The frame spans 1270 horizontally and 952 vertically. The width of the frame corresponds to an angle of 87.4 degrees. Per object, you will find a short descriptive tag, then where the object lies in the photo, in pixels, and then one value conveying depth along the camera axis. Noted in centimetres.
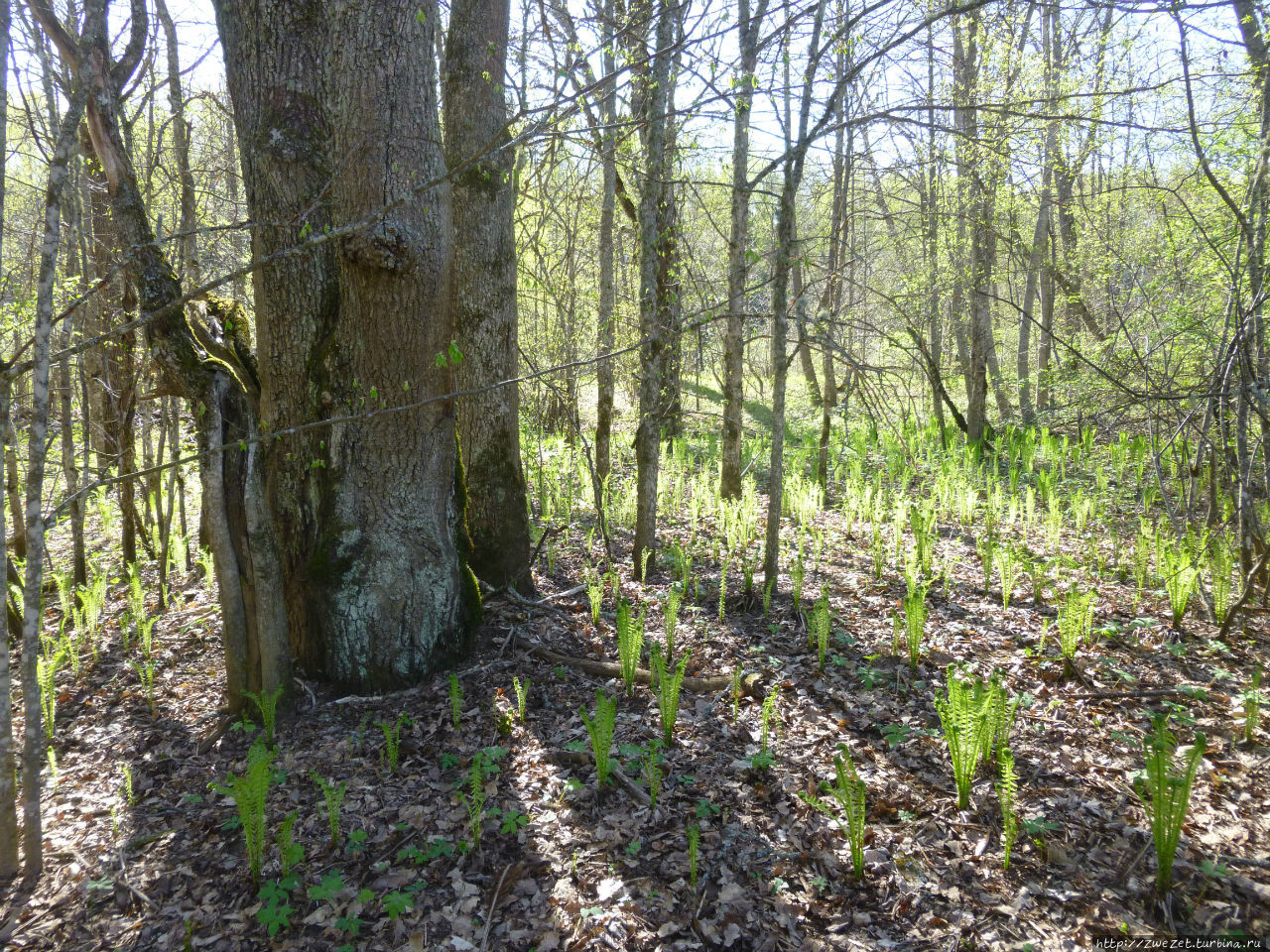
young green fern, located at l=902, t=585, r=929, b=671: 308
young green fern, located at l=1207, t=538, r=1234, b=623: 324
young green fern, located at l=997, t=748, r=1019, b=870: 208
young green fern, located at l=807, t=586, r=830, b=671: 317
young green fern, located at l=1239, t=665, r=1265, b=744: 249
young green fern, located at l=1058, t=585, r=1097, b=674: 297
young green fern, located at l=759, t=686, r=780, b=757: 264
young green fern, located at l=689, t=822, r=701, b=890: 209
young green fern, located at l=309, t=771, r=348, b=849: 233
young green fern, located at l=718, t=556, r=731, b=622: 375
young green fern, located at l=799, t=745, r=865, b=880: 205
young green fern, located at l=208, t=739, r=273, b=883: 215
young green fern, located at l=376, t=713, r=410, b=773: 267
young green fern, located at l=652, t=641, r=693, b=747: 272
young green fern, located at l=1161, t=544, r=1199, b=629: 330
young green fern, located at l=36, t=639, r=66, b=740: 301
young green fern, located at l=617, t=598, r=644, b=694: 305
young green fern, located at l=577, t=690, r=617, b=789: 250
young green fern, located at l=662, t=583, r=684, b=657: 325
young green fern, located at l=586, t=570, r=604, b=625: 379
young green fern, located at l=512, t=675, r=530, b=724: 296
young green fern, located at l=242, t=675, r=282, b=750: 282
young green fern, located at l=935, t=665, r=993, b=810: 230
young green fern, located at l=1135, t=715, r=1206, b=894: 186
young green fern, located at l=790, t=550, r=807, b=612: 385
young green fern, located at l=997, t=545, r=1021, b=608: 373
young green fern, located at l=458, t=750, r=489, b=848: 229
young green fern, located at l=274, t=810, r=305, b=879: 216
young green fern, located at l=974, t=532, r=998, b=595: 396
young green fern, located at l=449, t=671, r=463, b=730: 287
